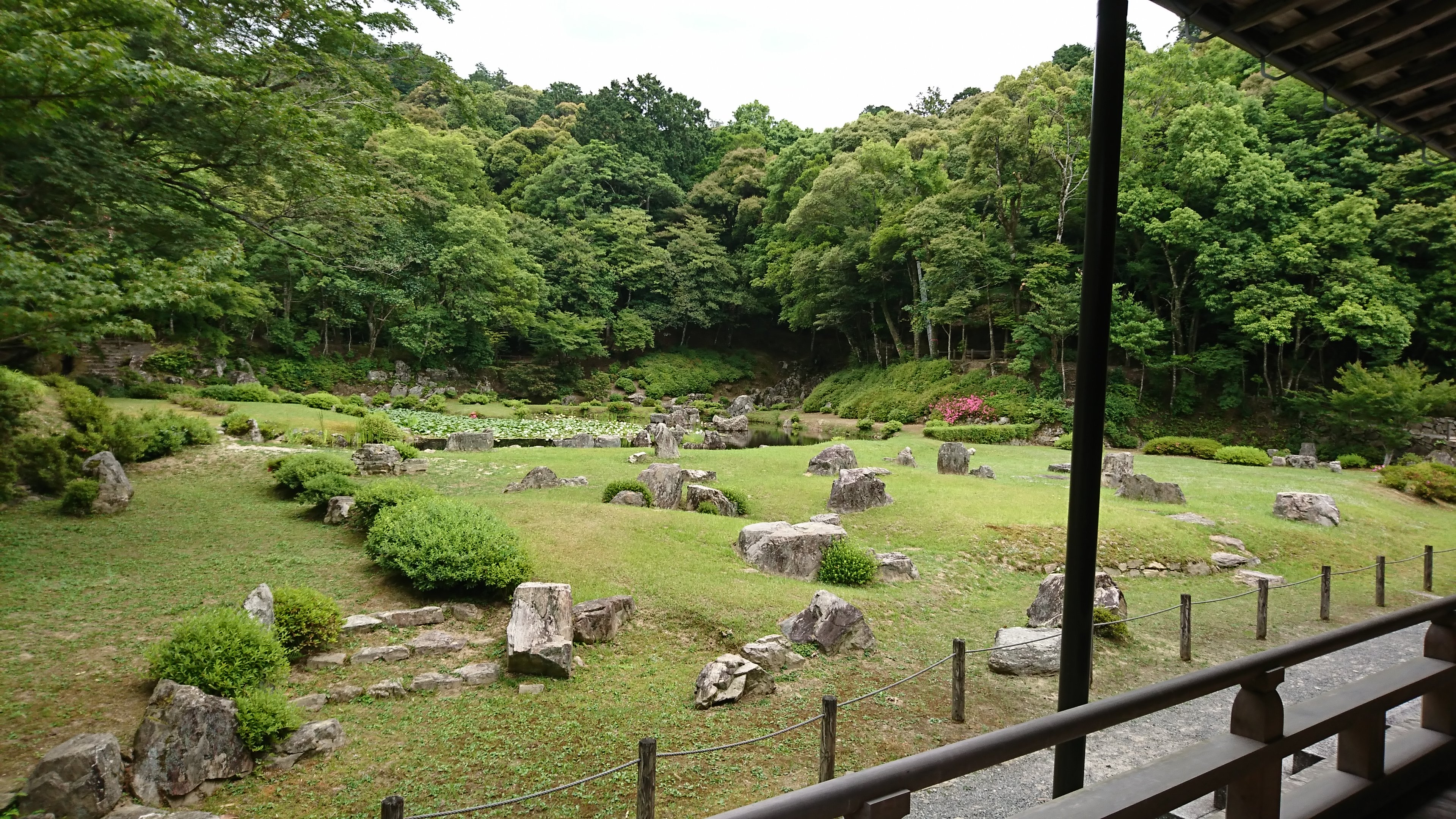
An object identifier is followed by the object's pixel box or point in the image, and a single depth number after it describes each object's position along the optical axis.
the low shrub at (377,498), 9.60
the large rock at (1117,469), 15.21
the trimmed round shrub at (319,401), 22.80
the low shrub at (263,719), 4.78
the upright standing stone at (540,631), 6.28
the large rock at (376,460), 14.03
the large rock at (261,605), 6.09
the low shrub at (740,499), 12.69
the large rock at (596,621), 6.99
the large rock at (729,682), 5.98
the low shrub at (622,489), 12.38
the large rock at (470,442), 19.38
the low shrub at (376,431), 16.92
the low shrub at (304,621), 6.25
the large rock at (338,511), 10.15
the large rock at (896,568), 9.50
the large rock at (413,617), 7.15
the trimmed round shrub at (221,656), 5.14
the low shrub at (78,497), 9.41
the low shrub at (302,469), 11.41
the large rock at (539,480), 13.36
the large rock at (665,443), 18.16
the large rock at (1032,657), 6.95
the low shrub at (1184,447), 21.50
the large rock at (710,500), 12.39
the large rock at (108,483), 9.68
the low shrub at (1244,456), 19.88
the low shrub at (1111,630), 7.88
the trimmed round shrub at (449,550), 7.75
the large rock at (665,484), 12.59
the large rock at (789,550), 9.38
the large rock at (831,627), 7.18
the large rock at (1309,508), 12.77
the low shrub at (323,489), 10.59
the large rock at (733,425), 29.94
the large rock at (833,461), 15.88
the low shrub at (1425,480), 15.32
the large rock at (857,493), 12.69
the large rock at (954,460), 16.70
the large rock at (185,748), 4.37
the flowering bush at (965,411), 27.58
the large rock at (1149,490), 13.86
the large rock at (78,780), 3.93
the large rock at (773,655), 6.75
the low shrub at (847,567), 9.27
